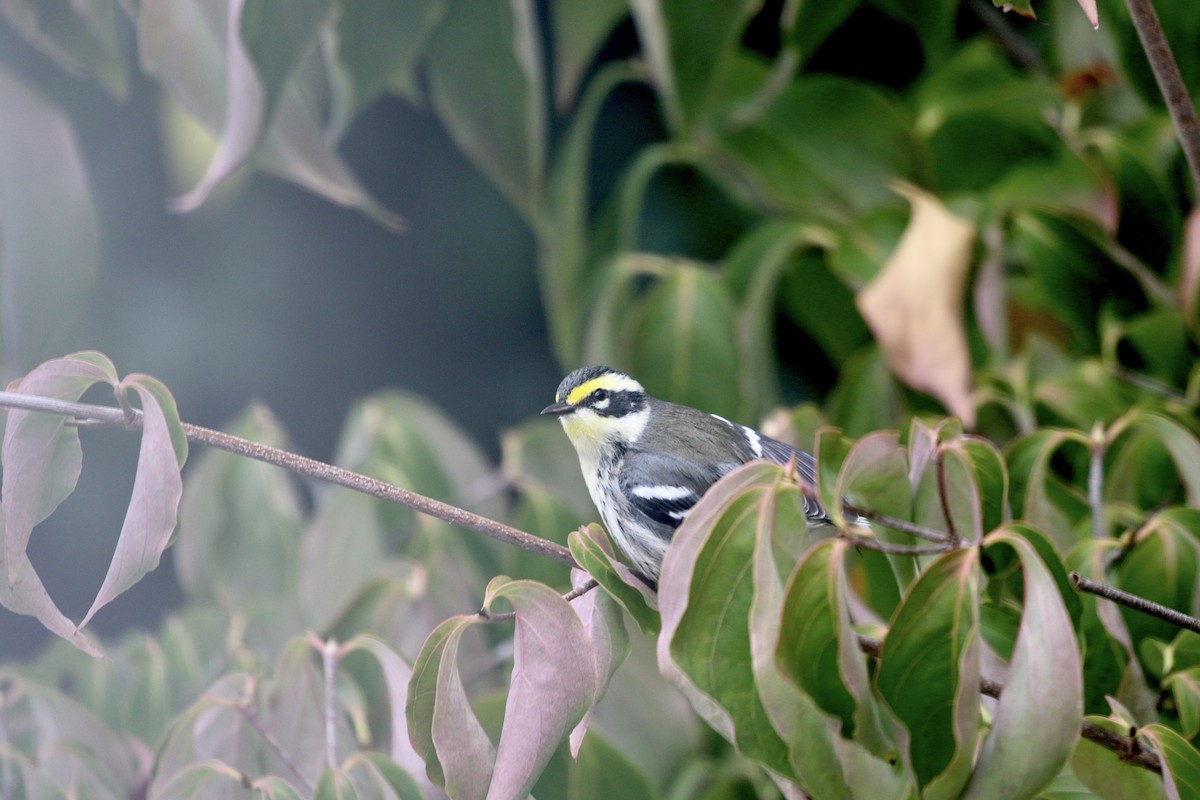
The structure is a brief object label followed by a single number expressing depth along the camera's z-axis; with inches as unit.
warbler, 255.5
